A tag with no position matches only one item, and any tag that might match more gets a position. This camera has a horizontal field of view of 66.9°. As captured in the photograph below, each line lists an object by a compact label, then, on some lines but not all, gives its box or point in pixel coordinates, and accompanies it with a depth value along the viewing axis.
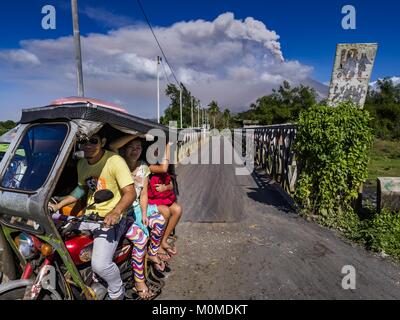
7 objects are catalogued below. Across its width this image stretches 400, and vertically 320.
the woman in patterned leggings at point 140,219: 3.50
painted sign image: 6.53
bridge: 3.80
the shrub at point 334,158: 5.95
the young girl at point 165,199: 4.36
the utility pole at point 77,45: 8.49
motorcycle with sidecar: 2.55
